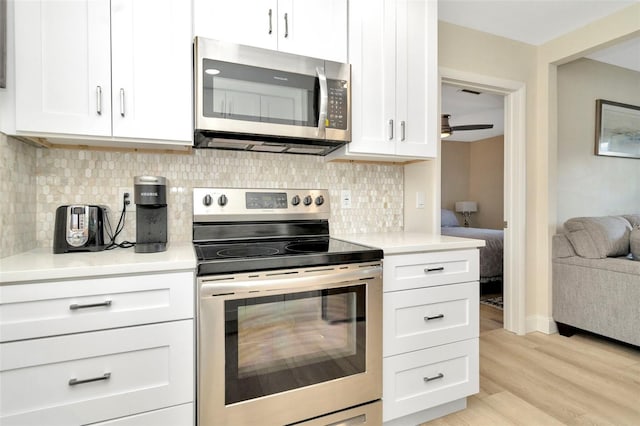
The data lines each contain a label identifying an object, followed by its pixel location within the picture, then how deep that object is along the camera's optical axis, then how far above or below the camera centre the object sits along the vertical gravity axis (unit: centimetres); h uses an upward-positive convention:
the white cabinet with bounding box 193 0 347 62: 157 +90
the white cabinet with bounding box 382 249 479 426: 165 -62
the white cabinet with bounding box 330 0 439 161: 187 +74
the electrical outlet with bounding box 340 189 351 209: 223 +8
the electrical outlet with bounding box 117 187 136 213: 172 +6
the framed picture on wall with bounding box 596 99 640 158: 335 +82
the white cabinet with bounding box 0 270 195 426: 110 -48
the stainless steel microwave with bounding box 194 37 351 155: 154 +54
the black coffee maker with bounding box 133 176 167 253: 155 -1
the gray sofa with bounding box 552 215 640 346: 254 -52
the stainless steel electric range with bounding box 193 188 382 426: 129 -50
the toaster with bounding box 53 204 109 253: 147 -8
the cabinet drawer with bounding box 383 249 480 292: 165 -29
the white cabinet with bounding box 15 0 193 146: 132 +57
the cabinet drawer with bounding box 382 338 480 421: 165 -84
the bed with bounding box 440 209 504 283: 417 -56
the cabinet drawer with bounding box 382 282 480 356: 165 -53
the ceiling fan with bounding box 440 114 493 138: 449 +116
